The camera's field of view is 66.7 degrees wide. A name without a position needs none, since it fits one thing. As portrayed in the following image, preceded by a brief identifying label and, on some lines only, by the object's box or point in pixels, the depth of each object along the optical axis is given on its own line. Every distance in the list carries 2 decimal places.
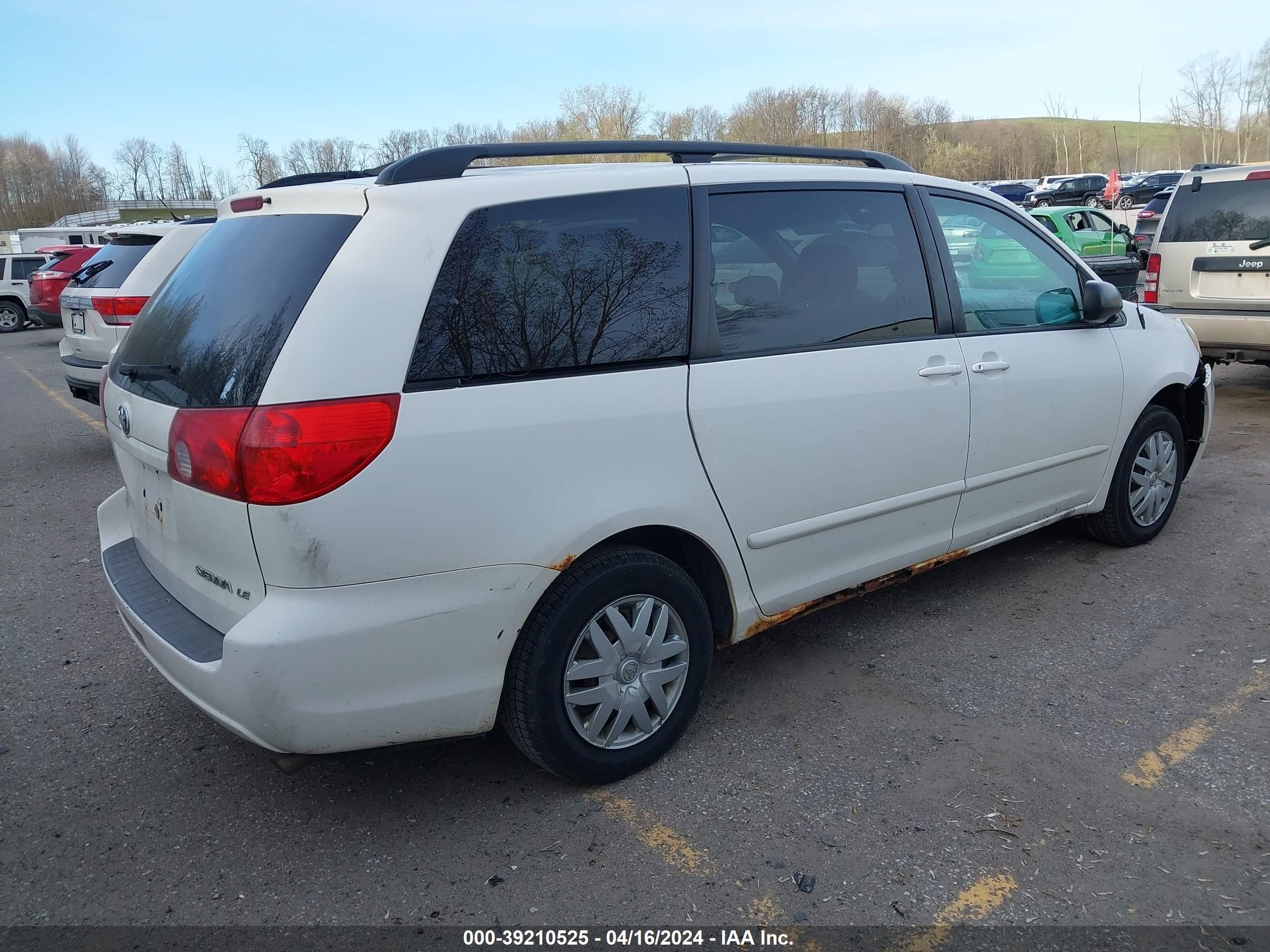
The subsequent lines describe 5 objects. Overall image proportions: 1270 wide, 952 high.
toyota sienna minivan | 2.38
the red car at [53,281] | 18.58
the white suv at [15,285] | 22.58
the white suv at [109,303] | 7.79
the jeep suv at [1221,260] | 7.51
